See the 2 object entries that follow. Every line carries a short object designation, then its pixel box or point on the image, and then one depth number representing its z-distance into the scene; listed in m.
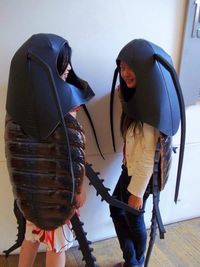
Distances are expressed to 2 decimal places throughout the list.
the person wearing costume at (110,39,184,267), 0.99
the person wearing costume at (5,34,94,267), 0.86
